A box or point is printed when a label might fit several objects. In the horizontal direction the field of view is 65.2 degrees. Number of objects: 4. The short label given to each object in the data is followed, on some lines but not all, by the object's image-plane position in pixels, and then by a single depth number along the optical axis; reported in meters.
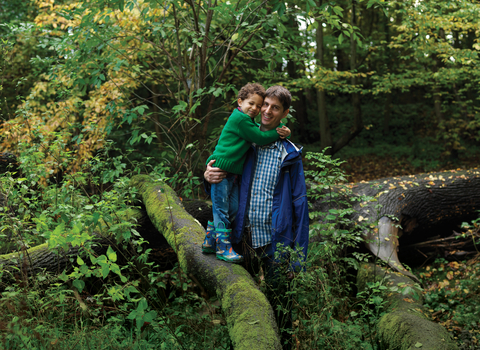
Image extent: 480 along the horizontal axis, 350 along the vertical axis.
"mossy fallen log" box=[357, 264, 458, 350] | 3.04
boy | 2.89
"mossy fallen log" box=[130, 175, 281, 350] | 2.15
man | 2.97
